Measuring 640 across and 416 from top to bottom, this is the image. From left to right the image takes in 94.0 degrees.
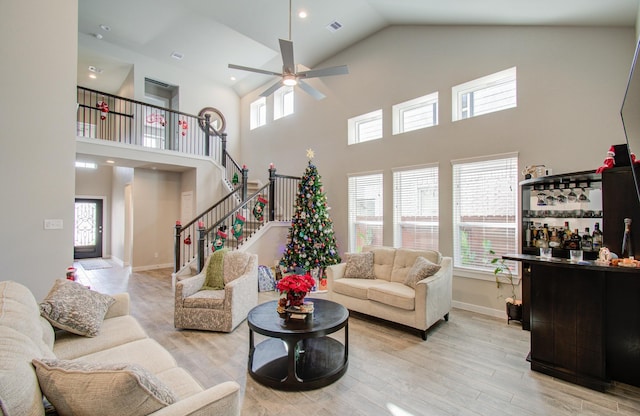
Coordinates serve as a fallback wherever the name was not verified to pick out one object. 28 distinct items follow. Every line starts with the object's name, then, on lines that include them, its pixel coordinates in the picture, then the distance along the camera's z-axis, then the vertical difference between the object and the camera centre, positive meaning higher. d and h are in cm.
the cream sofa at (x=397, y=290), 351 -103
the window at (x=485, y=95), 432 +178
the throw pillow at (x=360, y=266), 448 -84
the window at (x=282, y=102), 802 +296
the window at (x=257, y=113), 897 +298
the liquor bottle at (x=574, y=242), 333 -35
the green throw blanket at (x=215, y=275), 411 -90
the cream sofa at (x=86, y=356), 114 -83
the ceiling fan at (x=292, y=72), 385 +189
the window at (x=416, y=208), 504 +5
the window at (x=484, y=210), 422 +1
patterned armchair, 366 -118
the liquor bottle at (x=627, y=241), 271 -28
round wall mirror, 892 +284
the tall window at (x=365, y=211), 587 +0
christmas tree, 586 -44
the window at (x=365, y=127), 598 +175
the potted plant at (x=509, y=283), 391 -102
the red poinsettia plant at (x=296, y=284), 283 -70
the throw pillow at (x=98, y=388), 115 -70
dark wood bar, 253 -100
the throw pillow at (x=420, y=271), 378 -77
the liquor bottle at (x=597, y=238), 322 -30
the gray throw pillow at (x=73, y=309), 229 -79
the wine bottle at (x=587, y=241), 329 -34
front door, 1013 -60
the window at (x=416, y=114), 514 +175
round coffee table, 254 -145
